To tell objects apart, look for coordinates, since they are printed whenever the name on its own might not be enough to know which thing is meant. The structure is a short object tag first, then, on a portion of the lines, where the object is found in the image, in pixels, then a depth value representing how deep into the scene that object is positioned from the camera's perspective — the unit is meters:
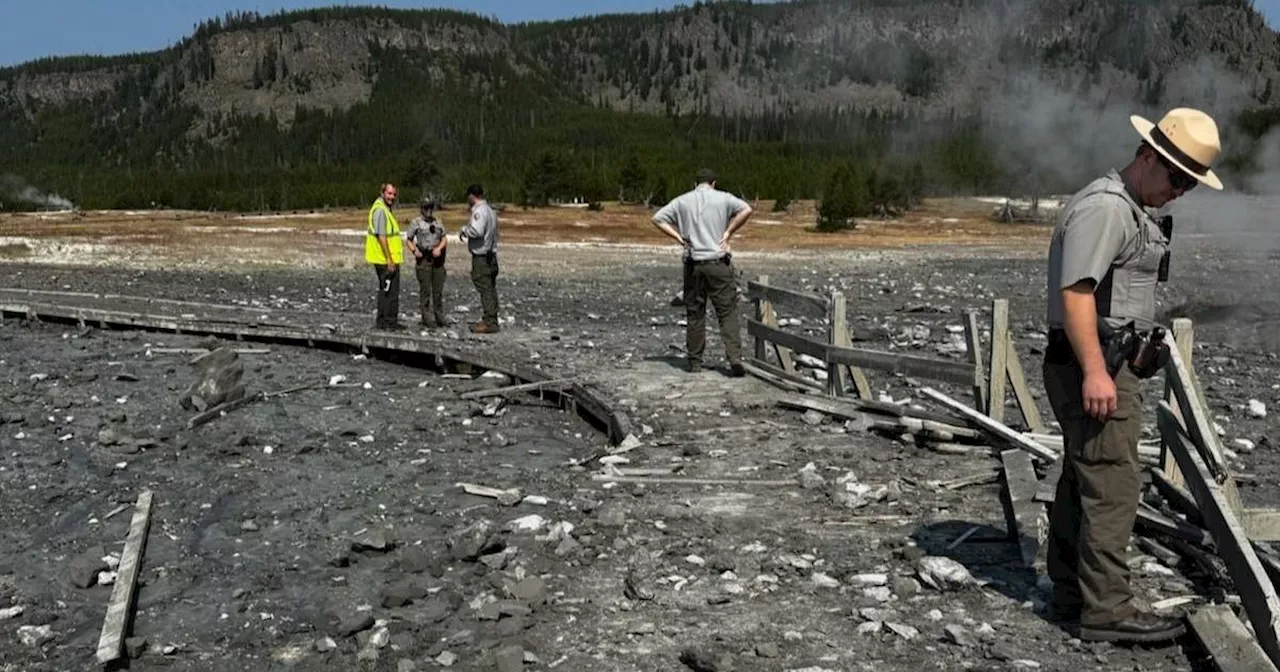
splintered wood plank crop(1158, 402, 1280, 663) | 4.27
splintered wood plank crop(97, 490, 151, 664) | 5.11
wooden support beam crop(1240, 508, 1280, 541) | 5.20
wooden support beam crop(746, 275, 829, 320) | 10.95
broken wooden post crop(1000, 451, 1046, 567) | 5.76
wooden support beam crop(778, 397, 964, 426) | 8.66
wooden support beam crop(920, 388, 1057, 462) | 7.24
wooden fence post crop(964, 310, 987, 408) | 8.61
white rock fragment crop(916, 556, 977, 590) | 5.41
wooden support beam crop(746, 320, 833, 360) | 10.32
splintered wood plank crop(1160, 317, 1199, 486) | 6.50
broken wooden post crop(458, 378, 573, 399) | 11.62
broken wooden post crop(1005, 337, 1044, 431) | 8.51
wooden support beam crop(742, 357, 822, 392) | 10.72
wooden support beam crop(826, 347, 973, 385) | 8.79
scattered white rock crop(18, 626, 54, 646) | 5.57
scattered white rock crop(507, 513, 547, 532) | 6.74
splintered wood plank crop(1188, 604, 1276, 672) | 4.21
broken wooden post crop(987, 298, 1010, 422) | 8.38
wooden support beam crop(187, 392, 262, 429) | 10.77
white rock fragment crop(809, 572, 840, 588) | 5.56
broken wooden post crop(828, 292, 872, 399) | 10.26
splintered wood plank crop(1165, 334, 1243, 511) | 4.85
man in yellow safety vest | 15.21
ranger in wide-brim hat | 4.36
